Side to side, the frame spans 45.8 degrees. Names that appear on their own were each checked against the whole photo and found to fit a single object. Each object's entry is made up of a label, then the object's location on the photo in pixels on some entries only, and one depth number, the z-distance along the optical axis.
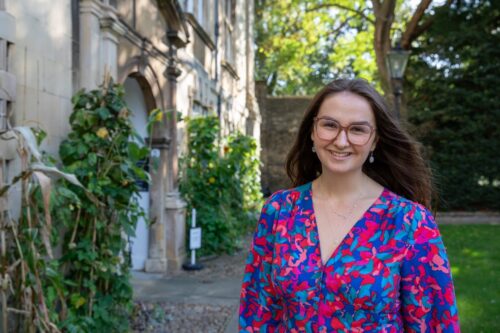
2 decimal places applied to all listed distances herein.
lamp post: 10.44
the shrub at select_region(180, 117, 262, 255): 9.08
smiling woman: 1.83
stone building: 3.96
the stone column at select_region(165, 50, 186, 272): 8.05
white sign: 8.20
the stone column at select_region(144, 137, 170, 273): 7.94
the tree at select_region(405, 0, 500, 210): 16.25
